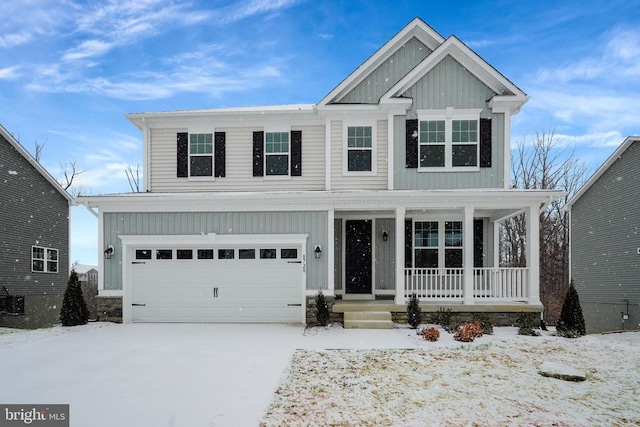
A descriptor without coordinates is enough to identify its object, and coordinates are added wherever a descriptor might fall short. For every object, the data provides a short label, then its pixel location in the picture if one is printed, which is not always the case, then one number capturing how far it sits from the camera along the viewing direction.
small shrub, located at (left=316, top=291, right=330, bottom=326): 11.71
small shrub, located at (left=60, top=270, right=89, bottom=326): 12.07
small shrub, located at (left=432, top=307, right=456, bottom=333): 11.04
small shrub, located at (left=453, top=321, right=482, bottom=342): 9.84
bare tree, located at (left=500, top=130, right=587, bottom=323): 25.00
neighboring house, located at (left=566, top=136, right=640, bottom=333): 14.80
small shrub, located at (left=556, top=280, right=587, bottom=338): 10.69
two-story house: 12.29
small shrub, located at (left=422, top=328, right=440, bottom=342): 9.85
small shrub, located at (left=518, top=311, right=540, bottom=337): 10.65
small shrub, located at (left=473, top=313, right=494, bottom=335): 10.78
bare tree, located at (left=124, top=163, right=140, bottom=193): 30.26
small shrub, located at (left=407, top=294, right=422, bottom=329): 11.56
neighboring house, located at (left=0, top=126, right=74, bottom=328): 15.41
